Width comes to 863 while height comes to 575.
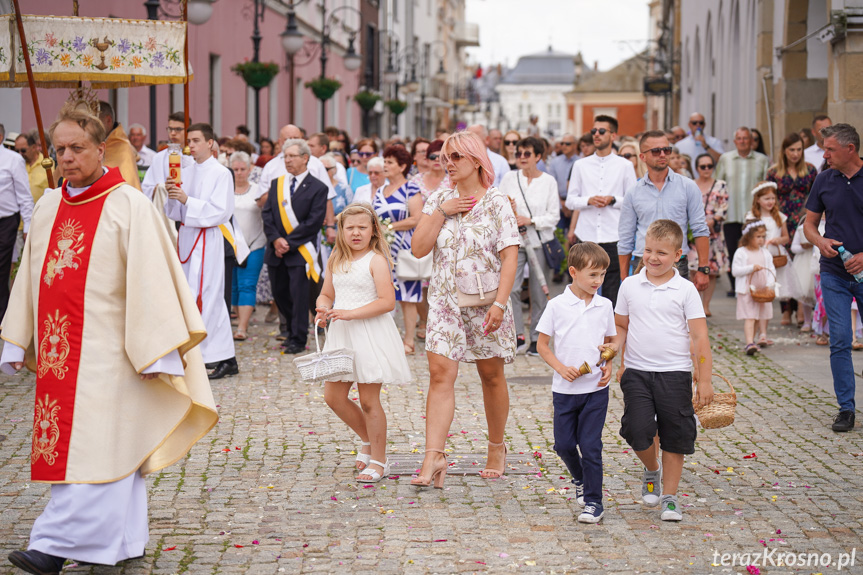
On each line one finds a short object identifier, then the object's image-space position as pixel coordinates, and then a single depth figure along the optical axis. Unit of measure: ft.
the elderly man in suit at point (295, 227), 36.68
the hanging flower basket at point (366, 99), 99.25
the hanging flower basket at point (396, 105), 118.42
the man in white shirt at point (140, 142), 48.98
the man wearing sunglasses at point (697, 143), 57.82
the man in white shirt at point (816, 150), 44.83
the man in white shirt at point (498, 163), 42.55
